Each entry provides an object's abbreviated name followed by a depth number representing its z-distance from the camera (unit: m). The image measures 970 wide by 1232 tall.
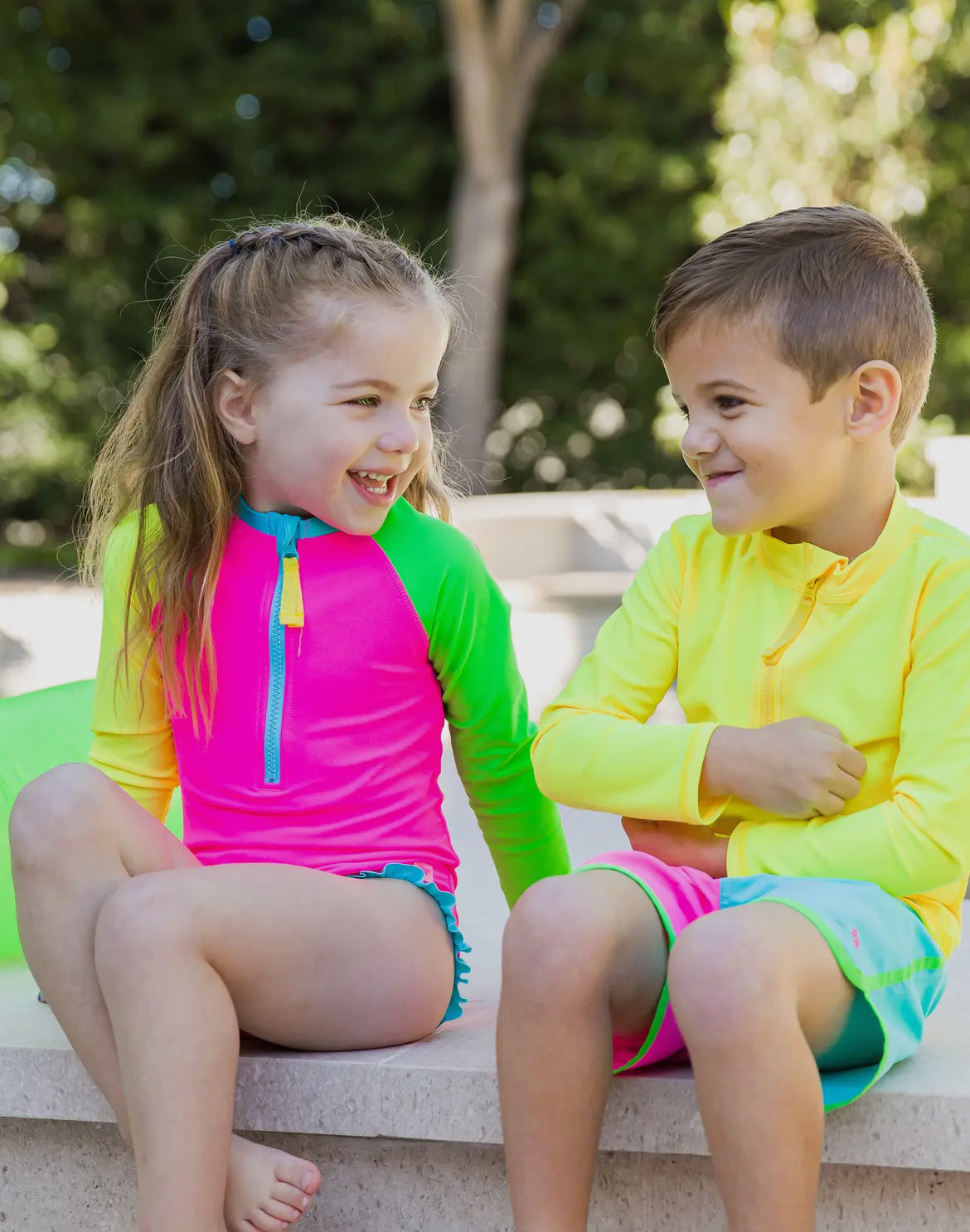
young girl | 1.66
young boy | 1.41
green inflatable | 2.39
